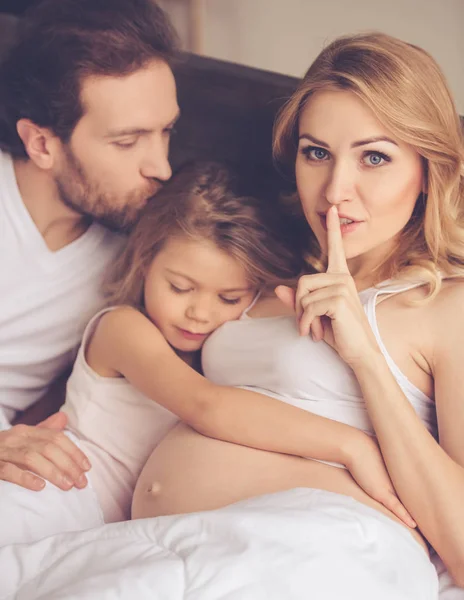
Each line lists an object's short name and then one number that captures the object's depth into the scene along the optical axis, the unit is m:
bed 0.88
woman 1.13
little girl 1.36
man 1.55
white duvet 0.89
